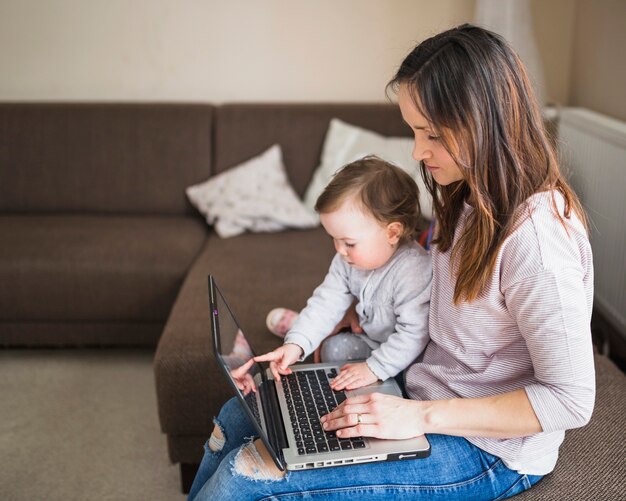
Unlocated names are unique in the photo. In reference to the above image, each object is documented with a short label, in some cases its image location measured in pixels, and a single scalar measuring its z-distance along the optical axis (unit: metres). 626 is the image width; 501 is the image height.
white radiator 2.48
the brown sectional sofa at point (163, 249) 1.91
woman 1.13
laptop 1.24
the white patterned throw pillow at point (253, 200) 2.96
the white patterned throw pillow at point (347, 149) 3.00
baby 1.48
